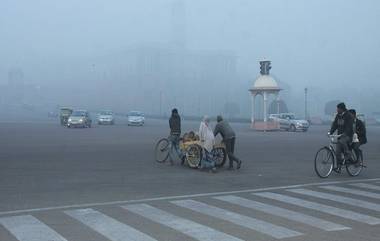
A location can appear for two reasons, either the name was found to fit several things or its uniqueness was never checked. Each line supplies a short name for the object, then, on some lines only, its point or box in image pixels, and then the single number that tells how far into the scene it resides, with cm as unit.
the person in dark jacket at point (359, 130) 1524
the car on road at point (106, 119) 6494
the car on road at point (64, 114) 6156
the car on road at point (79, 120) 5250
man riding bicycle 1458
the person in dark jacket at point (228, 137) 1650
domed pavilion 5088
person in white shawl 1611
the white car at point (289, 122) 4968
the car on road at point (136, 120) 6215
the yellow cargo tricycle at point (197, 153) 1656
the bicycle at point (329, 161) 1459
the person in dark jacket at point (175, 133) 1819
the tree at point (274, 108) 7505
